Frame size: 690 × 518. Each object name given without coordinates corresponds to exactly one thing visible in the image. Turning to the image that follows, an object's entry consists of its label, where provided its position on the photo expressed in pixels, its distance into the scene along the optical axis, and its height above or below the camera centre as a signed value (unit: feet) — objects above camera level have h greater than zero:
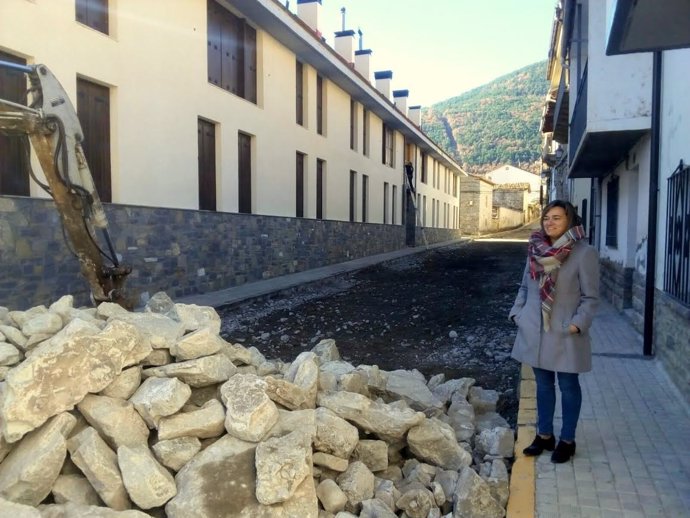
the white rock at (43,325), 13.19 -2.24
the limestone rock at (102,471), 9.74 -4.05
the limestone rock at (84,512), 8.99 -4.38
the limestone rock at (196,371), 12.23 -3.02
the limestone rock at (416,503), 10.70 -5.00
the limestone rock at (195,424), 10.91 -3.67
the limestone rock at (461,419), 14.30 -4.86
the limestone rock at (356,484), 10.81 -4.77
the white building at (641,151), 12.26 +3.59
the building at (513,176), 213.66 +17.80
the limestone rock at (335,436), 11.52 -4.10
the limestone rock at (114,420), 10.63 -3.53
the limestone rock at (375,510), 10.19 -4.91
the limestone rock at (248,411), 10.82 -3.42
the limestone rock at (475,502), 10.53 -4.91
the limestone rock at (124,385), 11.65 -3.16
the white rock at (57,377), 10.33 -2.76
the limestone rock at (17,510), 8.42 -4.05
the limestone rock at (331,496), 10.59 -4.84
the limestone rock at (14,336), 13.04 -2.47
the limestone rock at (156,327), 12.95 -2.33
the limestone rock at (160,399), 11.06 -3.28
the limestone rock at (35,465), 9.62 -3.97
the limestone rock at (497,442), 13.29 -4.91
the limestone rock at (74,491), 9.89 -4.44
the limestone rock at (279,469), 9.62 -4.00
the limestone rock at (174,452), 10.60 -4.05
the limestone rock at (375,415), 12.59 -4.04
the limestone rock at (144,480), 9.75 -4.18
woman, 11.68 -1.64
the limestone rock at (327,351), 19.11 -4.10
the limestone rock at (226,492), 9.67 -4.42
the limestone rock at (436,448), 12.48 -4.68
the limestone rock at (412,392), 15.20 -4.42
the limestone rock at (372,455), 11.98 -4.60
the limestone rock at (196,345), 12.91 -2.62
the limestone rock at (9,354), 12.40 -2.71
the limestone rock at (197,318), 14.62 -2.40
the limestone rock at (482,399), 16.89 -5.04
